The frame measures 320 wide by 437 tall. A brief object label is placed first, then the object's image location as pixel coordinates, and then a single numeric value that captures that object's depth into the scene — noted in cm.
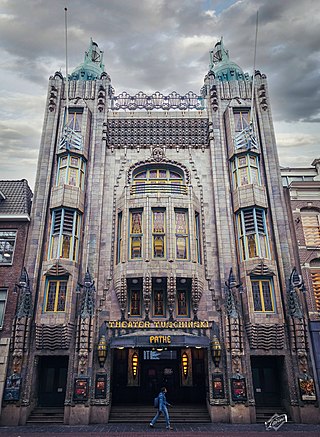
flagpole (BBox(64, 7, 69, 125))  2764
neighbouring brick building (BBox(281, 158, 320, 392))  2167
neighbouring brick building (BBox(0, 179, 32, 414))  2112
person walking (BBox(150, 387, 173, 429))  1761
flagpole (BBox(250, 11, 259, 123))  2736
